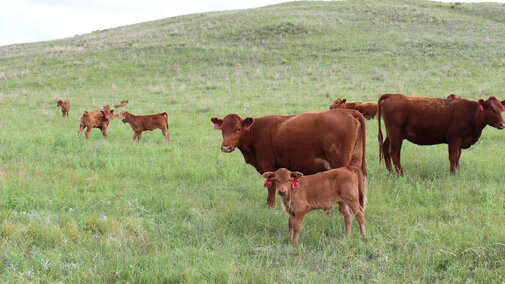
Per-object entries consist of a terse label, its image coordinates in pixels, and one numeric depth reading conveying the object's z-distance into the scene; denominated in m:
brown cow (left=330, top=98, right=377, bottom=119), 13.35
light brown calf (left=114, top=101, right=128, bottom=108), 16.03
